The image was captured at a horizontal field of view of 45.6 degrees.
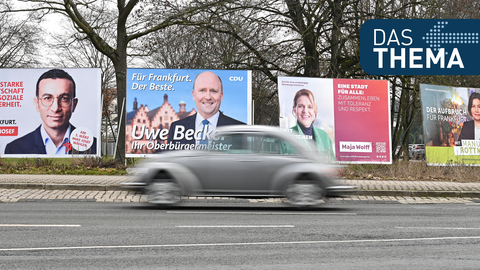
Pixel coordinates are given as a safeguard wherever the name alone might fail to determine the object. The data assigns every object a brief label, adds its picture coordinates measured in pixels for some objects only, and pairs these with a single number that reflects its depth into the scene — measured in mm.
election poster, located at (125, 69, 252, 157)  19109
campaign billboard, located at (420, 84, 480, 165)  20984
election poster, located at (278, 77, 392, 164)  19453
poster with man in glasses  19188
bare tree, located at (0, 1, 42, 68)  44703
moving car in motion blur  10984
